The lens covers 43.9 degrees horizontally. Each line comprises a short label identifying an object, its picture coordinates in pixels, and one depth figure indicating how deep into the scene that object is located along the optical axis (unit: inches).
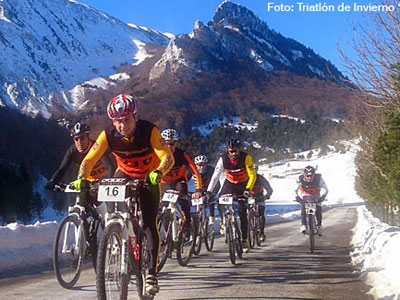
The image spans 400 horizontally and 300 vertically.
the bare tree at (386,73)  460.8
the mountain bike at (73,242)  241.8
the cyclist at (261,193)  489.7
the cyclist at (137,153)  193.9
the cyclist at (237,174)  355.6
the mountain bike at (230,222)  342.6
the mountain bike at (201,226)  372.5
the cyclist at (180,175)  343.9
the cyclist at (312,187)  450.0
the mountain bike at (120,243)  171.6
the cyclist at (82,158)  259.9
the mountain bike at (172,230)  306.8
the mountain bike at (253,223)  446.3
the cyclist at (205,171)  442.6
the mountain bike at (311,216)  423.4
